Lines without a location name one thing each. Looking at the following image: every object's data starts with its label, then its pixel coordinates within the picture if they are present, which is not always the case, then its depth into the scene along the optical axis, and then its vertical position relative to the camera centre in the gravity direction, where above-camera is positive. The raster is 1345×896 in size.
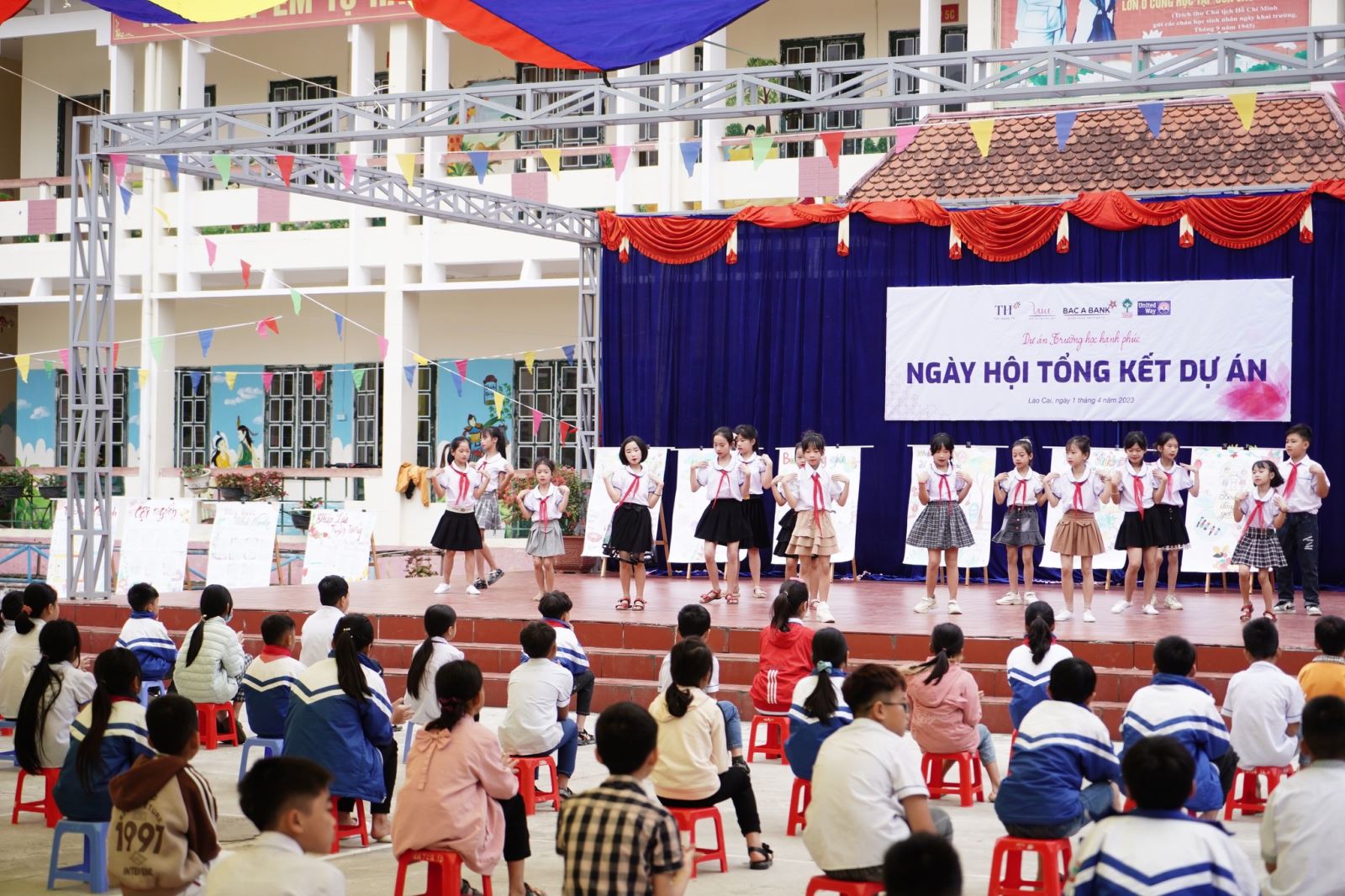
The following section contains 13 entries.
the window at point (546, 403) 19.19 +1.04
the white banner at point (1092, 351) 12.02 +1.14
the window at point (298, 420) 20.20 +0.84
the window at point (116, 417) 21.38 +0.92
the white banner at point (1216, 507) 11.90 -0.14
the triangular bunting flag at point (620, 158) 12.15 +2.70
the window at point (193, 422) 20.75 +0.83
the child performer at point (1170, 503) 10.24 -0.10
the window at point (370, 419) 19.86 +0.85
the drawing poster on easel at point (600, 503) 13.45 -0.17
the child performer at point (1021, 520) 10.62 -0.23
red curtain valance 11.98 +2.27
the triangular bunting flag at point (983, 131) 9.82 +2.37
